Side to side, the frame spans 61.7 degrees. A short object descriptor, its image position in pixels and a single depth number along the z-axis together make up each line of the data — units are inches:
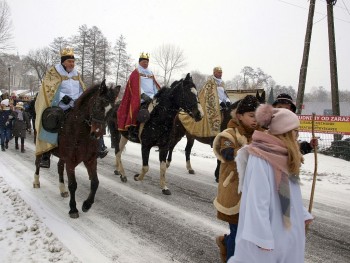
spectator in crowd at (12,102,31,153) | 453.7
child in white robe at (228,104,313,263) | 77.5
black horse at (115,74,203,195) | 238.5
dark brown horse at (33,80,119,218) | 187.6
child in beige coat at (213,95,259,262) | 114.6
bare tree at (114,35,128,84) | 1674.5
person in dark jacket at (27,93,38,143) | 414.4
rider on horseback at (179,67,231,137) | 300.2
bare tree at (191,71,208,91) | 3016.7
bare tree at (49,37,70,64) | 1721.2
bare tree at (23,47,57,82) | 1951.3
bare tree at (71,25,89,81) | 1529.5
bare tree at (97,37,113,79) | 1552.7
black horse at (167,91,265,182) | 295.1
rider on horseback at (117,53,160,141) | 271.2
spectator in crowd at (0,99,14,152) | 470.7
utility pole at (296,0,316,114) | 493.4
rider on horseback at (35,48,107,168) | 222.4
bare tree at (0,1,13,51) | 1407.5
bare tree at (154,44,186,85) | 2070.6
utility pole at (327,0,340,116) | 485.4
